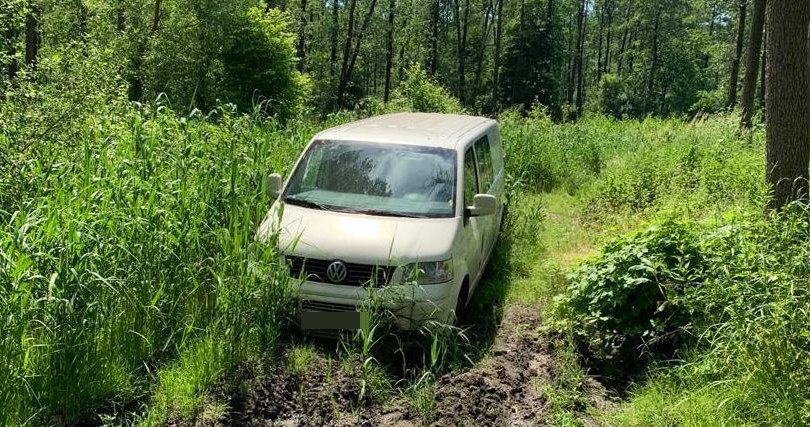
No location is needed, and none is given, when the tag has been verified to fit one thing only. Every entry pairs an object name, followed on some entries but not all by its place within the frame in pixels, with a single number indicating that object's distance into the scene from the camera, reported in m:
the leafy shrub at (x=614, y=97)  59.31
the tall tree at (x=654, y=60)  57.84
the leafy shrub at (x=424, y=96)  19.09
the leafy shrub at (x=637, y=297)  4.52
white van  4.55
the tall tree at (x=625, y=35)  61.76
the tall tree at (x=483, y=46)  49.84
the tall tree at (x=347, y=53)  41.06
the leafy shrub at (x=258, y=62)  25.61
